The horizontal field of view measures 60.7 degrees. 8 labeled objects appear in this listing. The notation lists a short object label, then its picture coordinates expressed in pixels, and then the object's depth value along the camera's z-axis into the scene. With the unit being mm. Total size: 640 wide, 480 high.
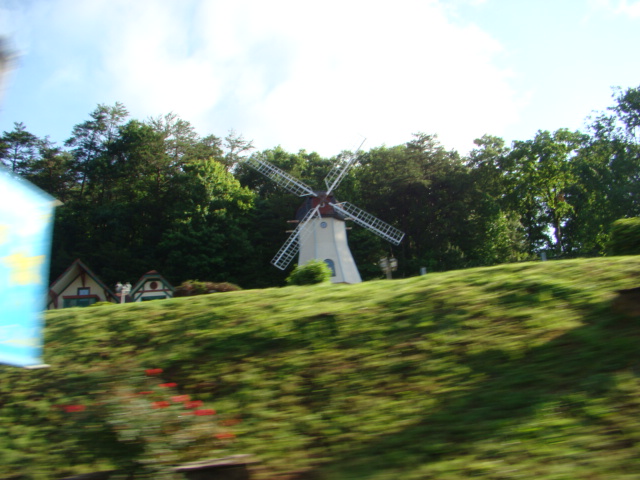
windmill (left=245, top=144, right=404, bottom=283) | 37969
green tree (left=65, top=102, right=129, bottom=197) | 57166
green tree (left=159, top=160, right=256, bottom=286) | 44125
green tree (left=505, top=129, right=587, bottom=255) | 46906
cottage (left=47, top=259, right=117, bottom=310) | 36781
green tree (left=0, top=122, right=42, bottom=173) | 58438
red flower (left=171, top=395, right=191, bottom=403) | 4816
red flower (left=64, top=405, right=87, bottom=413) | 5034
